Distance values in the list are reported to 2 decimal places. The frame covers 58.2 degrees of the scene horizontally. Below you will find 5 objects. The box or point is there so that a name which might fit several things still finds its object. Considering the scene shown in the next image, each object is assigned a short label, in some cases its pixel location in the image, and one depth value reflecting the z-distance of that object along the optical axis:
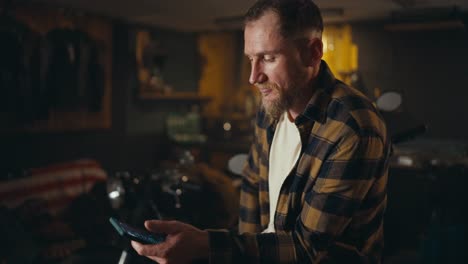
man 0.94
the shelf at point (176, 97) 3.87
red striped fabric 2.35
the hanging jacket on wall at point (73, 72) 3.04
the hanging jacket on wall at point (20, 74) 2.74
